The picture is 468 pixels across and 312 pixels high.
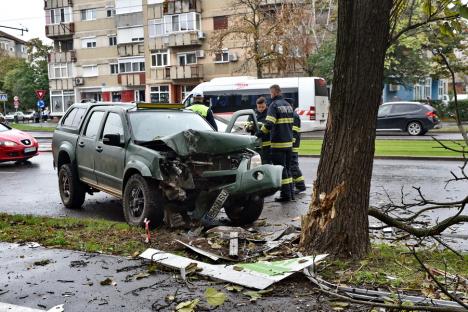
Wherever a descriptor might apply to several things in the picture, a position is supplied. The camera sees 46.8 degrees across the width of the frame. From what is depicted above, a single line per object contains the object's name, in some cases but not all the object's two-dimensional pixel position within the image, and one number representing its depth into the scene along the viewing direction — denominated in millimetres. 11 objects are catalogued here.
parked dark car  24531
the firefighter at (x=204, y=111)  10992
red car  16031
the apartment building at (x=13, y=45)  98500
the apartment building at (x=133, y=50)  48031
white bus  28219
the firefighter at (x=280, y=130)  9500
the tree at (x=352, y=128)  4984
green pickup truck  7043
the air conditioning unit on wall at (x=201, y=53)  48031
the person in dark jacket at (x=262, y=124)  9880
